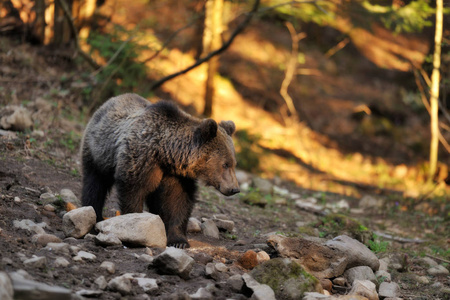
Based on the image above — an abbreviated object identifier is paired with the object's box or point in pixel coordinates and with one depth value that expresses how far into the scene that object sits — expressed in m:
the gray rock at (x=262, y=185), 21.94
